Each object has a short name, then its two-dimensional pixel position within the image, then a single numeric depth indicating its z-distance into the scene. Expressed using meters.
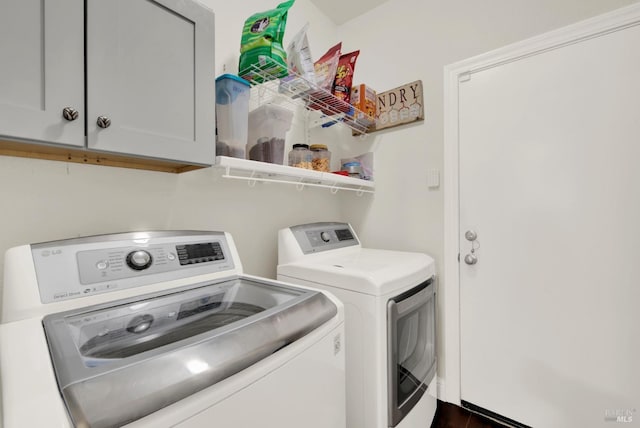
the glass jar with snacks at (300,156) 1.63
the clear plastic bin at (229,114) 1.20
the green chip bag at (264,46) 1.28
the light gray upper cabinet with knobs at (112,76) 0.69
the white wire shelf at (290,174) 1.17
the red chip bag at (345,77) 1.79
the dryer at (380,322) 1.15
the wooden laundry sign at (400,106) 1.92
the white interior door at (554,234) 1.34
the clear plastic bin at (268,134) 1.38
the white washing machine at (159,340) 0.47
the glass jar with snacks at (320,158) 1.74
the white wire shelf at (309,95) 1.38
